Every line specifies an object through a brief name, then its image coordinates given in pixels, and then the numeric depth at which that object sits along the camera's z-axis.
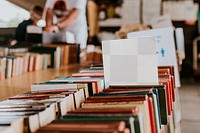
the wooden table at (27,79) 1.92
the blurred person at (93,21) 8.46
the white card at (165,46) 2.38
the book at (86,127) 1.02
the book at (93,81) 1.56
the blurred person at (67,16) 4.41
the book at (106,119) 1.09
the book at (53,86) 1.54
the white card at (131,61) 1.57
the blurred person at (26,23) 4.30
